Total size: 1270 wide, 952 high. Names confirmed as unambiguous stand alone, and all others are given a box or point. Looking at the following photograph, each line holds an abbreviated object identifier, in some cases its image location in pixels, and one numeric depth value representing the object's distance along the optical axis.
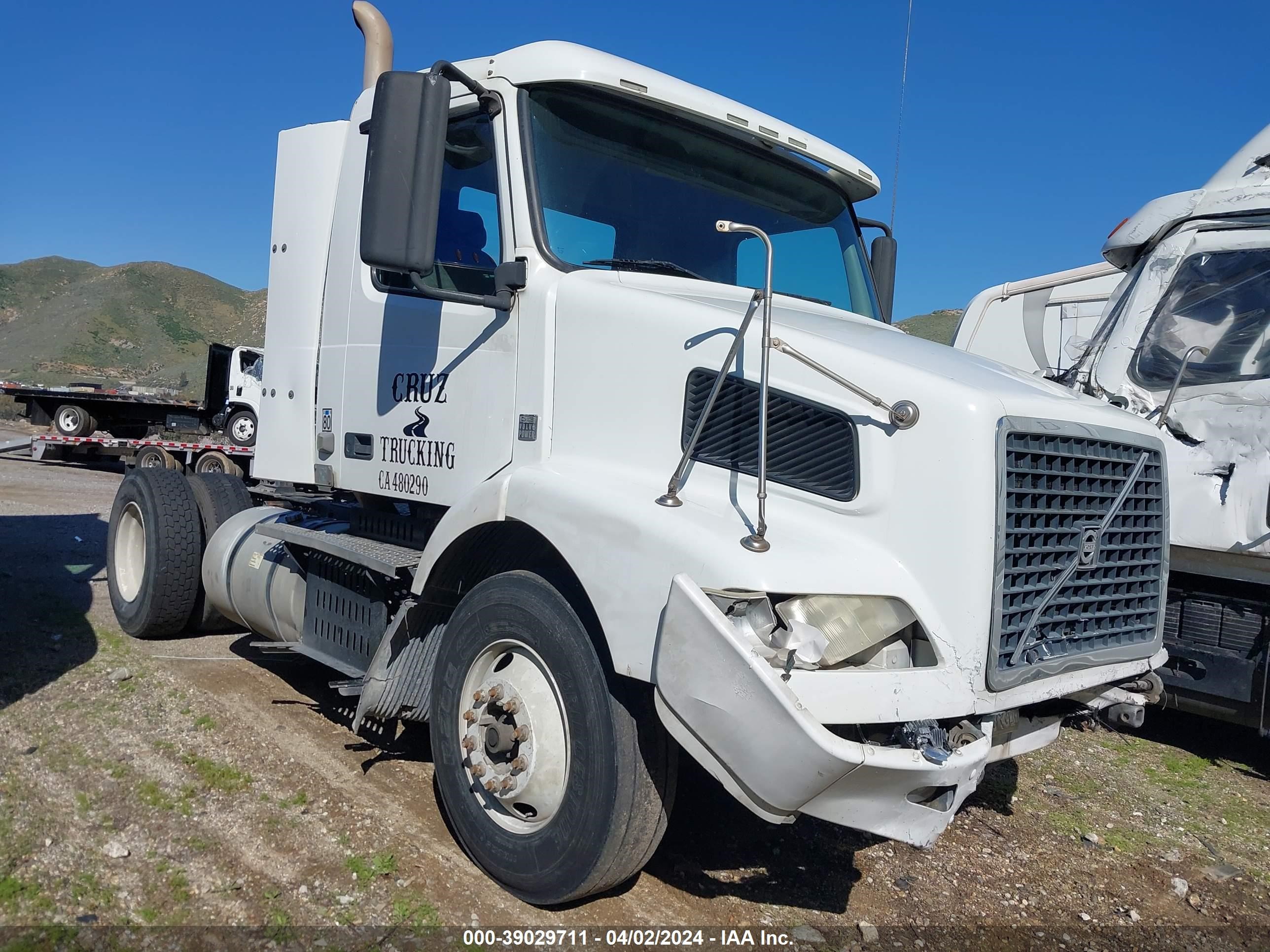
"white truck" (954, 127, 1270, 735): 4.76
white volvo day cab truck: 2.46
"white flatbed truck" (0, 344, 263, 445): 19.55
